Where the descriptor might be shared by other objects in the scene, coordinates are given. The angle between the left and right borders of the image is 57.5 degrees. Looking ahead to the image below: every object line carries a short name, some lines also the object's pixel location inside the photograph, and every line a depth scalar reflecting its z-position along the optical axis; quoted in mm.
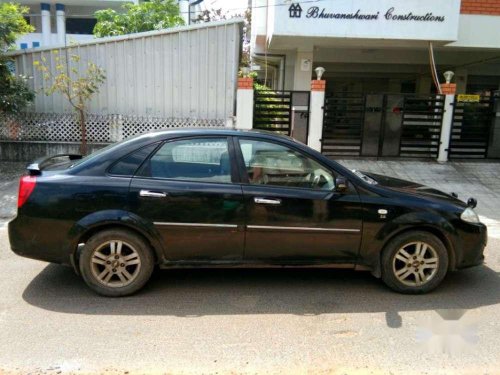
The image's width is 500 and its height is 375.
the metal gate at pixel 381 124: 11234
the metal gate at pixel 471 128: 11400
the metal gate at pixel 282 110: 11156
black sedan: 3998
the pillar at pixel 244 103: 10727
